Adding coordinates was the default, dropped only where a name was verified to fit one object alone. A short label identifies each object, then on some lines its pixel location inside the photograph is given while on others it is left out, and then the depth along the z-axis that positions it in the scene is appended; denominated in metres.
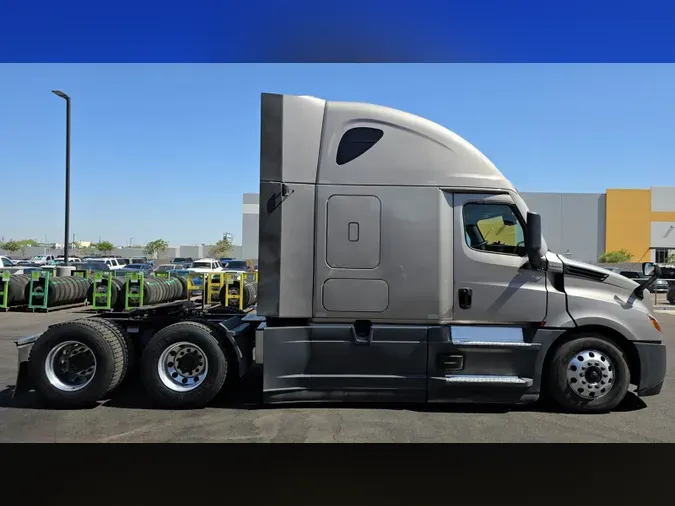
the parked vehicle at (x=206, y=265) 32.84
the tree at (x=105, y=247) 85.25
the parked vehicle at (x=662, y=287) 29.46
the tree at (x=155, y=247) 86.25
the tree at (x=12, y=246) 83.94
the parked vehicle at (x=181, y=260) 48.97
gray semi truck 6.01
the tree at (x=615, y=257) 54.84
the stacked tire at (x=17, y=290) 16.61
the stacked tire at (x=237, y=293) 17.27
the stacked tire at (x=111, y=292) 17.19
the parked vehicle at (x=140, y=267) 33.05
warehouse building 58.81
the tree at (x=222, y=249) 86.56
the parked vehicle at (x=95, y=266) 30.22
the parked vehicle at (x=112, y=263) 33.73
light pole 21.25
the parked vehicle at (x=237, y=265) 33.78
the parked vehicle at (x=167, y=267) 34.91
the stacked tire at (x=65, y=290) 16.61
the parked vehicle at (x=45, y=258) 47.34
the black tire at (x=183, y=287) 20.77
